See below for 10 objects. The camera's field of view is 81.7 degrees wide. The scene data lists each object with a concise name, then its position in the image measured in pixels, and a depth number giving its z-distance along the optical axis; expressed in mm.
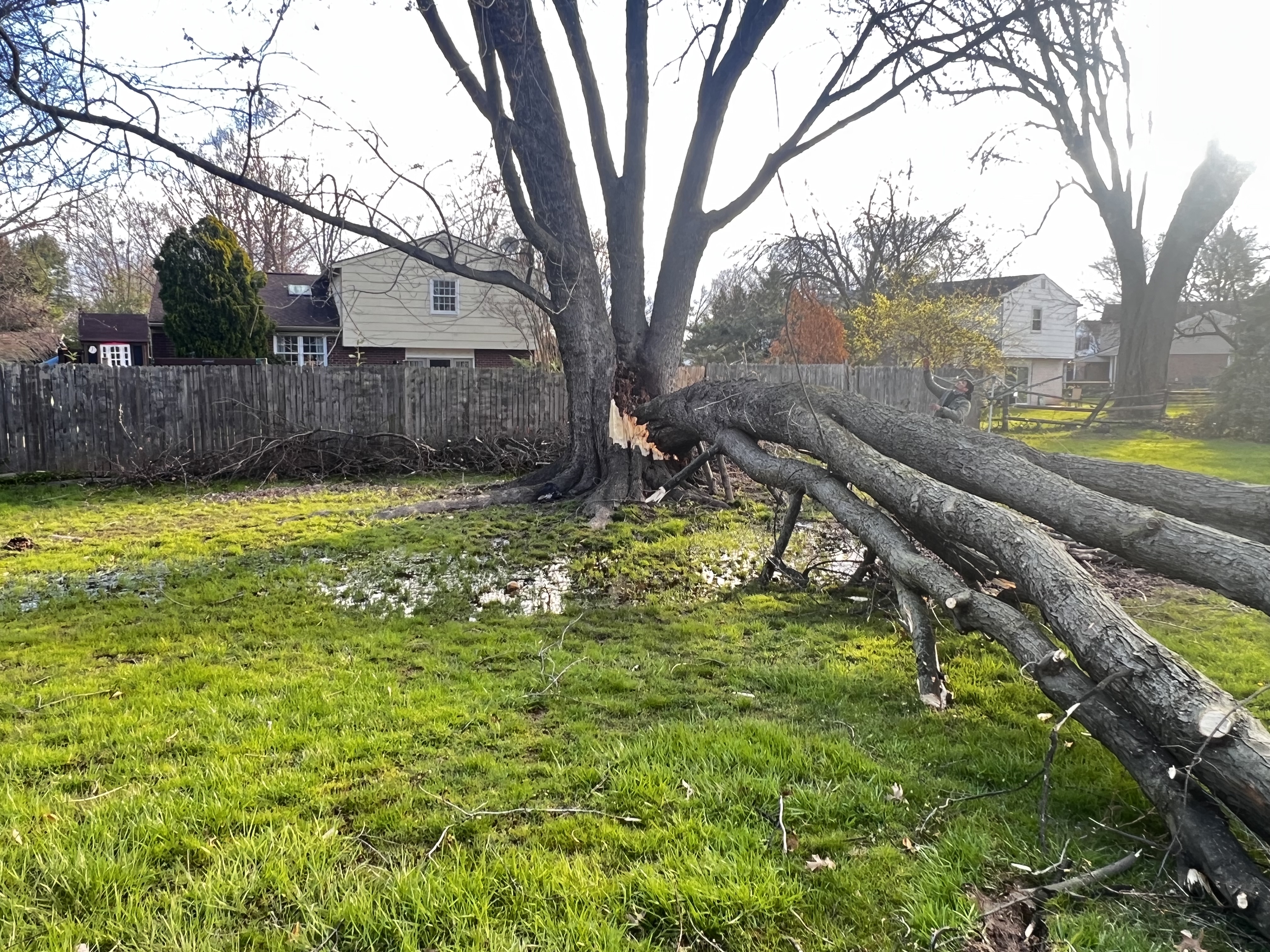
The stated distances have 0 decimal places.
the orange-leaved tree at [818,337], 27141
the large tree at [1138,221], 17891
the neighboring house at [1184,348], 39688
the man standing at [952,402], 7426
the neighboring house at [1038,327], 36688
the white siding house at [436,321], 24156
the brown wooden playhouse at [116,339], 27578
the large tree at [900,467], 2457
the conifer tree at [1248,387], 17469
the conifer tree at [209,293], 19391
